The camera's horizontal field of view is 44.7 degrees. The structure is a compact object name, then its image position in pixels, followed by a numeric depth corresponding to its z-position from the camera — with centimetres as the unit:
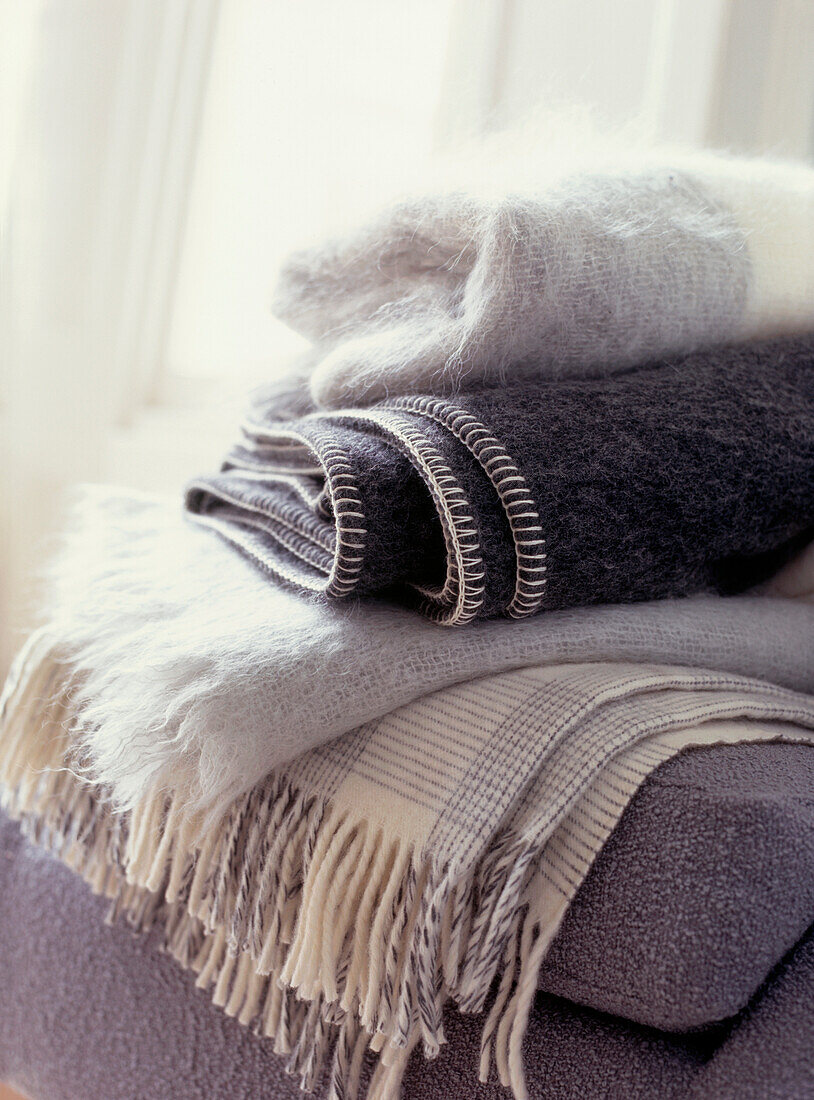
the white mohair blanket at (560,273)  45
